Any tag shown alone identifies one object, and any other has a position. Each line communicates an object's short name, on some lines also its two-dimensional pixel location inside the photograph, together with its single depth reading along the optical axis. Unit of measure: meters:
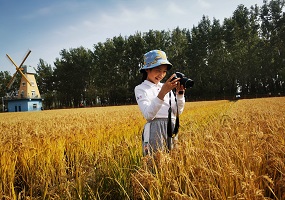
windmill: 46.50
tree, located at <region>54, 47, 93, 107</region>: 58.81
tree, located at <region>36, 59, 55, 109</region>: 62.41
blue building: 46.16
